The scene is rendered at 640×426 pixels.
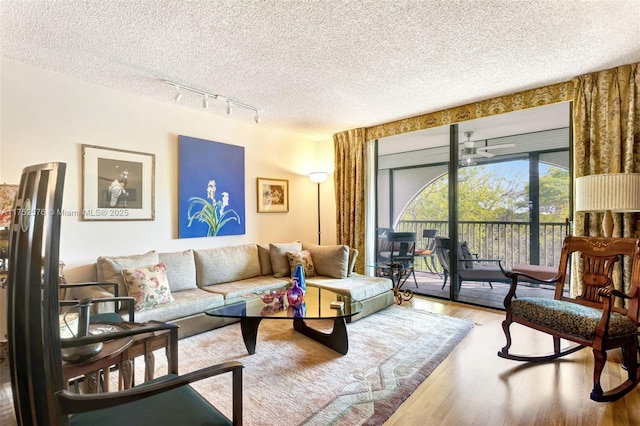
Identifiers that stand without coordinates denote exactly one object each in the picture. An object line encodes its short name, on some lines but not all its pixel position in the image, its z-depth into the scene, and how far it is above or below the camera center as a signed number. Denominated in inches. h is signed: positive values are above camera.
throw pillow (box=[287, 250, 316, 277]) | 155.2 -23.7
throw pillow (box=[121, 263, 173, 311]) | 104.8 -24.9
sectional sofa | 107.6 -27.1
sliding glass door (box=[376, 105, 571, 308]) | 138.2 +8.4
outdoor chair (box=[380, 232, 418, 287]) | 175.6 -19.8
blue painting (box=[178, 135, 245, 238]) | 147.2 +13.2
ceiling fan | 153.8 +30.9
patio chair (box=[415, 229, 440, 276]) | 171.8 -21.5
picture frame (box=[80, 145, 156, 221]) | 120.7 +12.9
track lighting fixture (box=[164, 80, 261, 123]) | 123.6 +51.5
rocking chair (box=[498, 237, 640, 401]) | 76.9 -28.1
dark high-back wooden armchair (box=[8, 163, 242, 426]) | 32.1 -10.0
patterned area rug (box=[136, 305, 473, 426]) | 73.0 -45.9
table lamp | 92.8 +6.0
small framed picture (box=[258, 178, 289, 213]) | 181.3 +11.5
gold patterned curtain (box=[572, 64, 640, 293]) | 108.3 +30.1
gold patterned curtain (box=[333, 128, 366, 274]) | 187.6 +15.8
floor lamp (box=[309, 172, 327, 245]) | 189.8 +23.3
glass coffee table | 94.8 -31.0
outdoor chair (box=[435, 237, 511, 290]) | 153.1 -27.1
